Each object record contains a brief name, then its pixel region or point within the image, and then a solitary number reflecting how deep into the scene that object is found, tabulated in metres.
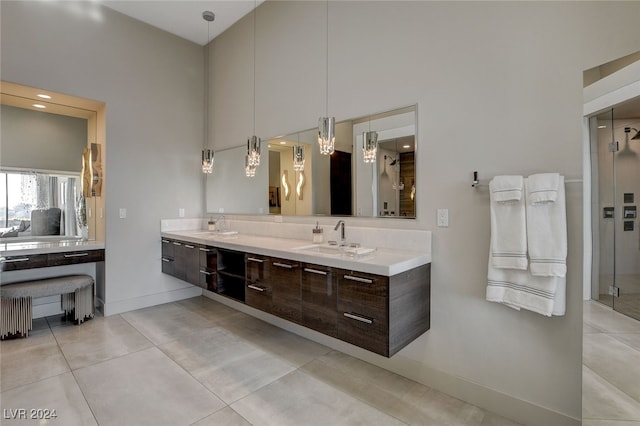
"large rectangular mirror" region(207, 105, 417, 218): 2.38
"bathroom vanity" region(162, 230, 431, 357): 1.82
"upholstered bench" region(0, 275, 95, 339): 2.92
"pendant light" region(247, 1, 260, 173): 3.02
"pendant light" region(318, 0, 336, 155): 2.33
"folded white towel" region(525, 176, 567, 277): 1.65
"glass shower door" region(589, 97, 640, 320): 1.38
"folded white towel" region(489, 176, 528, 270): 1.75
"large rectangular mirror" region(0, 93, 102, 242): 3.43
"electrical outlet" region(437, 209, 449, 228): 2.14
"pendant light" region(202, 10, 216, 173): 3.64
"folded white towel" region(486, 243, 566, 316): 1.67
